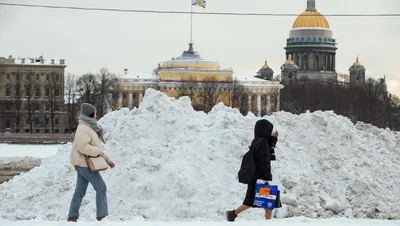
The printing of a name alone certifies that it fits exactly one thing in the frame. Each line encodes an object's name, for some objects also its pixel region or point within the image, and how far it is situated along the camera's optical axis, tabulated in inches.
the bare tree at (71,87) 3528.1
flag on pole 2390.5
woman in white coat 474.9
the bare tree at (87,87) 3184.1
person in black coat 482.0
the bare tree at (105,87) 3156.5
